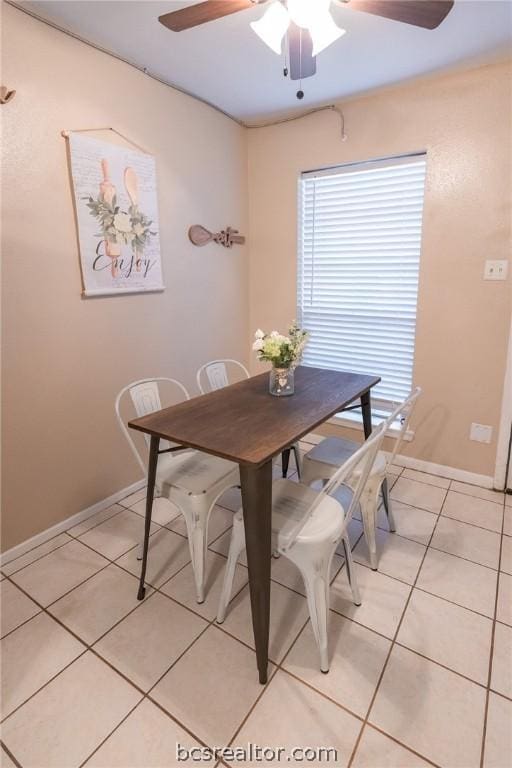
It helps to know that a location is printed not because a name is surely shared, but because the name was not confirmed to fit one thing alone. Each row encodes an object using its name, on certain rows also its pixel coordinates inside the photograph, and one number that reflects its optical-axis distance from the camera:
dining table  1.27
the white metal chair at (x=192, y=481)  1.62
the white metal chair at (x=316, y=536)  1.32
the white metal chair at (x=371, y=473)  1.78
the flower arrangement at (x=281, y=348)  1.83
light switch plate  2.28
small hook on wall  1.64
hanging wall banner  2.01
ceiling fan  1.22
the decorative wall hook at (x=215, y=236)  2.69
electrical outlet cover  2.50
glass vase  1.91
